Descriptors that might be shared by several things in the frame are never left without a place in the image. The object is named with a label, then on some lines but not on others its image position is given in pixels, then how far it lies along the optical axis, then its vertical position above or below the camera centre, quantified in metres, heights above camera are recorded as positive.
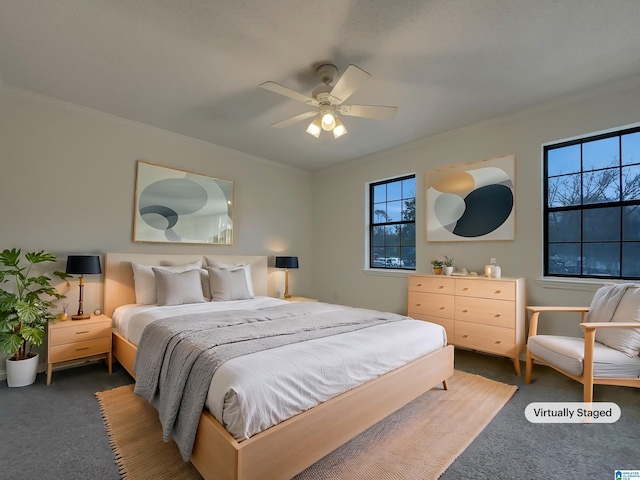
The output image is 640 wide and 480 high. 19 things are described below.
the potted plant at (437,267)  3.80 -0.22
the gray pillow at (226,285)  3.60 -0.49
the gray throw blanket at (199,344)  1.64 -0.62
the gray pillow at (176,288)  3.21 -0.48
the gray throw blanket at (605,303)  2.51 -0.41
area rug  1.69 -1.23
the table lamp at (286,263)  4.69 -0.26
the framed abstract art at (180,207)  3.70 +0.47
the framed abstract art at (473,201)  3.47 +0.59
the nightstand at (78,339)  2.73 -0.91
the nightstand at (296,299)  4.57 -0.79
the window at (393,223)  4.43 +0.38
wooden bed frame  1.34 -0.95
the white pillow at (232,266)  3.97 -0.28
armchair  2.20 -0.73
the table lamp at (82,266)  2.93 -0.24
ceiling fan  2.32 +1.16
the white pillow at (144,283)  3.31 -0.45
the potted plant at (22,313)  2.54 -0.63
